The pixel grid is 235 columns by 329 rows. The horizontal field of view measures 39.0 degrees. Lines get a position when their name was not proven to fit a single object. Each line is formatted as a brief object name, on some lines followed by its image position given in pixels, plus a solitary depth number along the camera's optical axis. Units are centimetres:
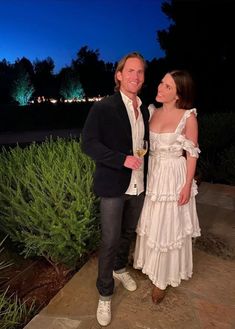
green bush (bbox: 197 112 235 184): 669
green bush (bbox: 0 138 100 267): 301
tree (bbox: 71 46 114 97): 4312
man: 232
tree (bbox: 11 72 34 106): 3484
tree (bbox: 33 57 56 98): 4312
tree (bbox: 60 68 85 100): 4022
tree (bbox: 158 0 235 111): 1552
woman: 255
